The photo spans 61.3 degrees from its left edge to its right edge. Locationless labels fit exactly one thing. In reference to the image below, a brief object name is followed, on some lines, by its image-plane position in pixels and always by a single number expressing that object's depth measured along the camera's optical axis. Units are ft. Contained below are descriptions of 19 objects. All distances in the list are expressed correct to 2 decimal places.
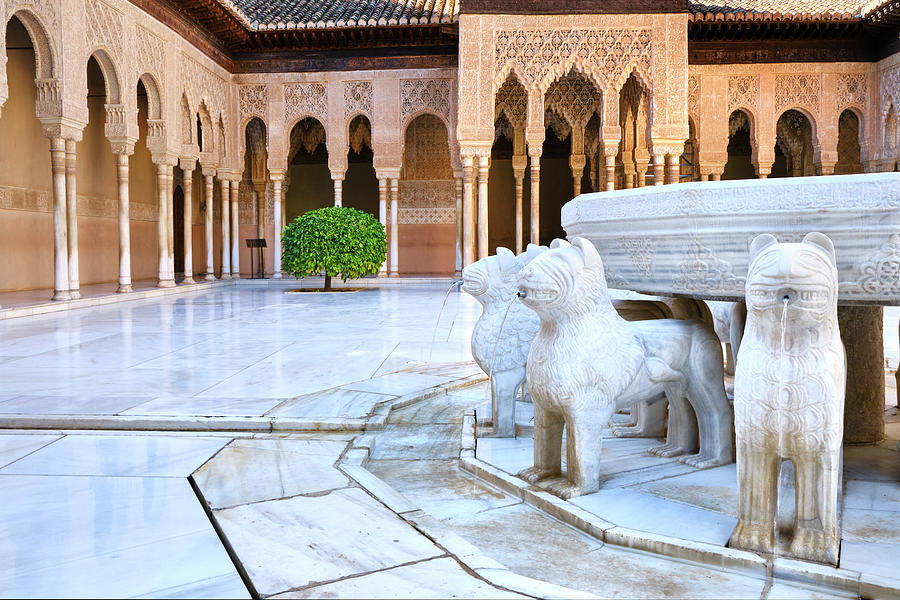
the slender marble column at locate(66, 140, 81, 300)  37.37
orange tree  44.78
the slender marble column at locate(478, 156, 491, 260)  51.08
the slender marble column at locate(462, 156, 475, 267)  52.60
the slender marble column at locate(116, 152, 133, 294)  42.22
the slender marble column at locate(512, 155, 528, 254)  59.64
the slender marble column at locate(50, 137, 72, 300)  35.99
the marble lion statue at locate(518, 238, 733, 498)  8.24
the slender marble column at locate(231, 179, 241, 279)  60.44
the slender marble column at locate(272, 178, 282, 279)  58.49
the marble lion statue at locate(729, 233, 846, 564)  6.45
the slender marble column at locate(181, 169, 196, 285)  50.67
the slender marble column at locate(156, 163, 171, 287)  47.24
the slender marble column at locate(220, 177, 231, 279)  58.70
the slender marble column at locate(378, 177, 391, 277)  57.93
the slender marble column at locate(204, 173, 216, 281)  54.80
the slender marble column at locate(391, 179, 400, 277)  57.88
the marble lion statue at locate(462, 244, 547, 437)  11.19
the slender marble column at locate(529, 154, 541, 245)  53.67
